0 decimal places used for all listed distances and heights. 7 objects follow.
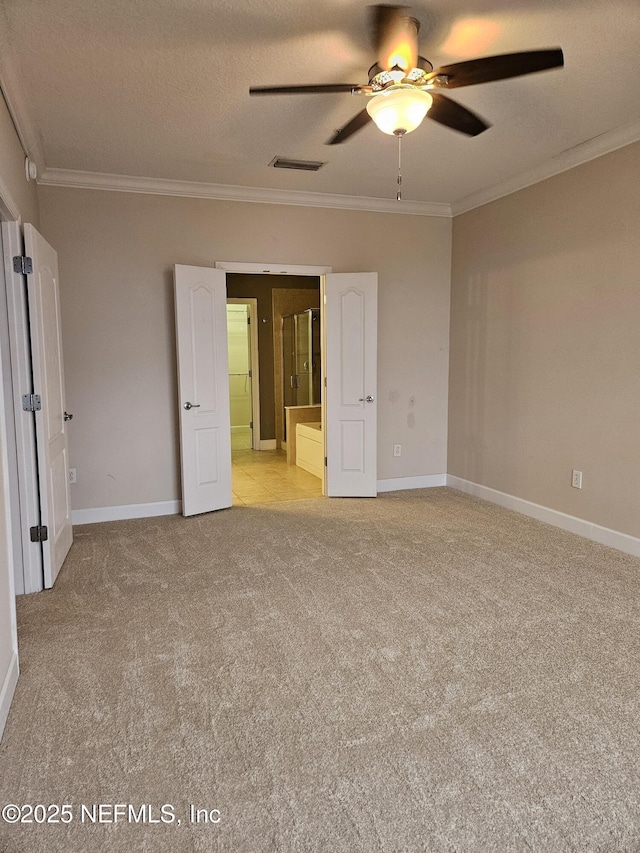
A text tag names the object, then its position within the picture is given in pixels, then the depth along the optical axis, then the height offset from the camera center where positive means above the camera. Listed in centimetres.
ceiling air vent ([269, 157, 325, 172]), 400 +150
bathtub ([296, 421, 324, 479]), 613 -87
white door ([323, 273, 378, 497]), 497 -11
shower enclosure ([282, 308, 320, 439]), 705 +18
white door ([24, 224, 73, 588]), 310 -16
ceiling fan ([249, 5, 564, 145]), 213 +118
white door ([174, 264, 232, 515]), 444 -11
